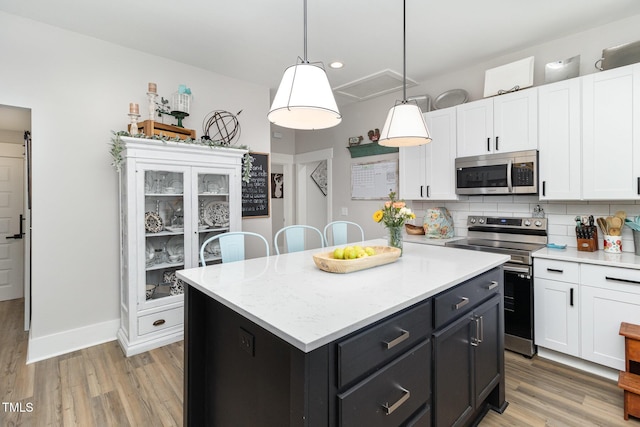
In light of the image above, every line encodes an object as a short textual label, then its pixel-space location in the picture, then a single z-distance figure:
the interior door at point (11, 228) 4.02
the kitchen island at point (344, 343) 0.98
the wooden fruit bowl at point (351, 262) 1.62
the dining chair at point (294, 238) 2.64
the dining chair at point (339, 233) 2.98
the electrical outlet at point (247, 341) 1.19
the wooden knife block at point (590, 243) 2.56
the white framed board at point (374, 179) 4.09
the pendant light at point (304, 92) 1.40
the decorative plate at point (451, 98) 3.39
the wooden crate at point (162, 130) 2.75
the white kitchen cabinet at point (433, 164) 3.31
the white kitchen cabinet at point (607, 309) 2.13
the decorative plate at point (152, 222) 2.79
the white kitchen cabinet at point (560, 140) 2.51
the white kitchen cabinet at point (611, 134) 2.26
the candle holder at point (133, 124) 2.71
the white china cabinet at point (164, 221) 2.66
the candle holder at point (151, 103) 2.82
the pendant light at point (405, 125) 1.96
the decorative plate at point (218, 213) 3.22
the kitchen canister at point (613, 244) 2.46
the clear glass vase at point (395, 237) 2.05
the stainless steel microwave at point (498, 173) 2.76
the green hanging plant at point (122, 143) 2.63
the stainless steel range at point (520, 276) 2.55
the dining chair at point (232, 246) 2.19
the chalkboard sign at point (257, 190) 3.90
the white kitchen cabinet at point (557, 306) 2.37
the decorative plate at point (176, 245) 2.98
